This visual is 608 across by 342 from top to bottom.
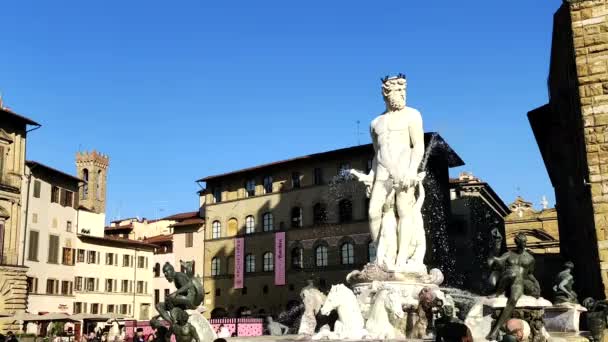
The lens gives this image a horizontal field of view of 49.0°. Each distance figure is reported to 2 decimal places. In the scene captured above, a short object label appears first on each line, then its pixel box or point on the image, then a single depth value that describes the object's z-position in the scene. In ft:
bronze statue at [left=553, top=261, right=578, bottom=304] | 43.21
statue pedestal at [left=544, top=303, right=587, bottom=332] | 38.73
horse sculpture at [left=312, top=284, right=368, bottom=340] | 39.75
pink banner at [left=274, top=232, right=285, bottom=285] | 185.78
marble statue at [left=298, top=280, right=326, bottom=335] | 44.91
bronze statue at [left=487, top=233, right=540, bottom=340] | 33.55
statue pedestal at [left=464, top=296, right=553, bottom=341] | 31.78
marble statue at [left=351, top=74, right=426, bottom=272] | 47.88
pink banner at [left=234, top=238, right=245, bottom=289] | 195.83
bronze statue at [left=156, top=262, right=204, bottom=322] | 36.96
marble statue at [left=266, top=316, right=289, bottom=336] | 60.34
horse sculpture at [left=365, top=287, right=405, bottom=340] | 40.27
